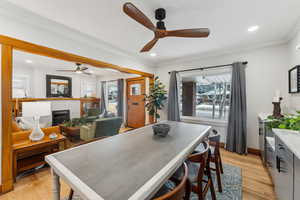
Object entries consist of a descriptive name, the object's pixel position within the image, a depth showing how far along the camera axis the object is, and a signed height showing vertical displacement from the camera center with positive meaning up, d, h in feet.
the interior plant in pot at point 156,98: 12.59 +0.12
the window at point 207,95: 10.94 +0.34
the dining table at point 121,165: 2.19 -1.58
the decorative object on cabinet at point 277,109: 7.17 -0.60
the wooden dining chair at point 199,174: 3.52 -2.53
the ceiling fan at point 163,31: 4.70 +2.81
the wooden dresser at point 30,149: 6.21 -2.77
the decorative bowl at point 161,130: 5.29 -1.31
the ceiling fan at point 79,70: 13.20 +3.20
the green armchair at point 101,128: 9.52 -2.35
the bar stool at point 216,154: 5.46 -2.44
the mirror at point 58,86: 16.31 +1.89
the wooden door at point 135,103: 16.56 -0.51
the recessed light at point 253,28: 6.89 +3.96
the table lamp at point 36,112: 6.07 -0.61
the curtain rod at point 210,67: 9.34 +2.79
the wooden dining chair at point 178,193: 2.01 -1.58
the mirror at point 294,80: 6.40 +1.05
